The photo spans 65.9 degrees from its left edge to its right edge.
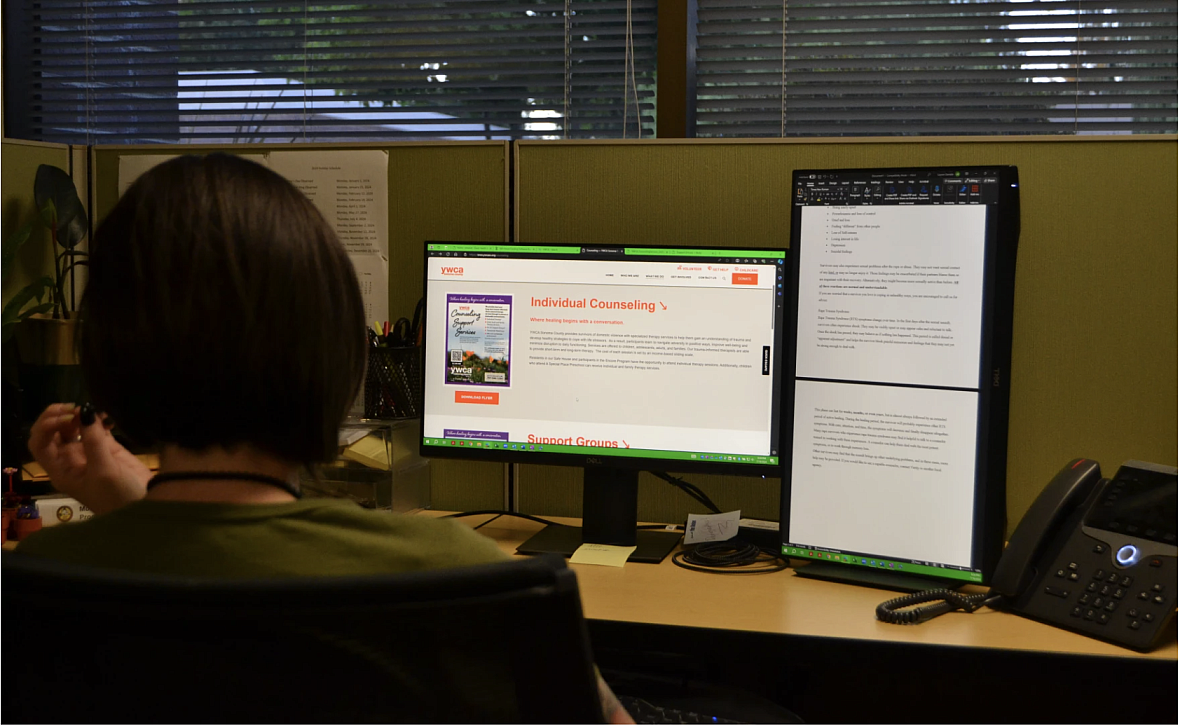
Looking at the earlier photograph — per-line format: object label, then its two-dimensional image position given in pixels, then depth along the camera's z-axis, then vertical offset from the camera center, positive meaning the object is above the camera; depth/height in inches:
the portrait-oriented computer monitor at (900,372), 46.1 -1.9
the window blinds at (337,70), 105.6 +30.2
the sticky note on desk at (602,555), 51.7 -13.1
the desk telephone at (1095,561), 39.4 -10.3
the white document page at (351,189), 63.4 +9.3
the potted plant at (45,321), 61.1 -0.4
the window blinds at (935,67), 96.7 +29.4
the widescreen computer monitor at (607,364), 52.2 -2.1
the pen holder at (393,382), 60.1 -3.9
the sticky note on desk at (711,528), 53.9 -11.7
